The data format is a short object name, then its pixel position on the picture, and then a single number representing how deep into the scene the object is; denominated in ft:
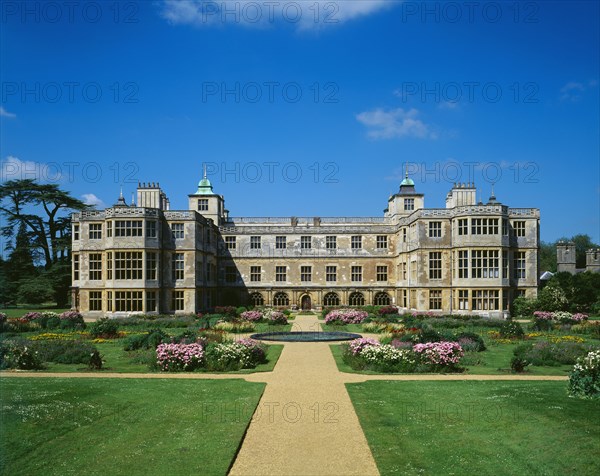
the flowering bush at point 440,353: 57.31
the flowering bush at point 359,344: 62.64
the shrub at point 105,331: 86.12
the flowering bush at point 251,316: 117.60
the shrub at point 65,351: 61.31
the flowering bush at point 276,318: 114.01
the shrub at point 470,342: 69.97
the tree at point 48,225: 158.71
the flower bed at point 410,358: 57.31
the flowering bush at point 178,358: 57.41
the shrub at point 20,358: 57.44
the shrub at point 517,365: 56.03
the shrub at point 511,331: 83.61
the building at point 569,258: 215.31
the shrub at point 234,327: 97.40
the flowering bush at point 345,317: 114.62
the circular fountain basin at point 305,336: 84.84
